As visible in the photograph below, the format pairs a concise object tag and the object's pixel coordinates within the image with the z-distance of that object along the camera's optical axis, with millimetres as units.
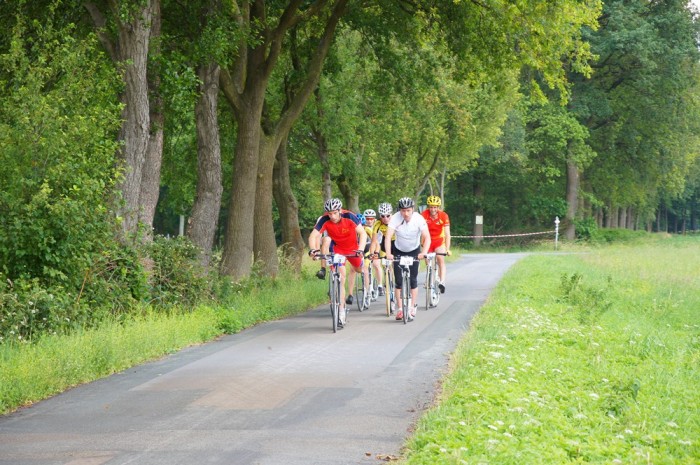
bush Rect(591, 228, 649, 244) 59469
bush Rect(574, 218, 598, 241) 59312
